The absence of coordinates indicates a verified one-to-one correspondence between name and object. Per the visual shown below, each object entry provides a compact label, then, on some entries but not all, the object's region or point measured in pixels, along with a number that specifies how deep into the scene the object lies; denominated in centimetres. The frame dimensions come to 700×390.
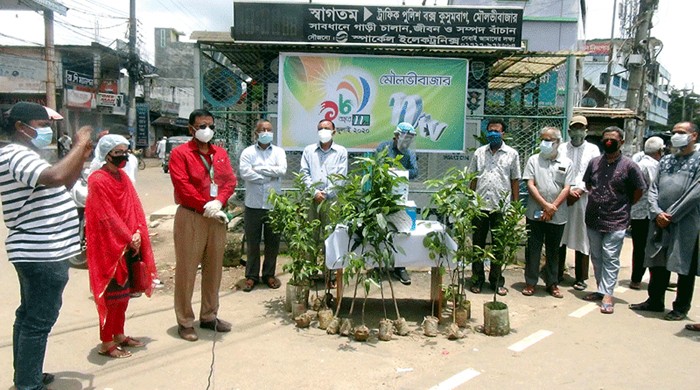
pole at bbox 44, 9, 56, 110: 1820
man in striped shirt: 298
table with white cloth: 457
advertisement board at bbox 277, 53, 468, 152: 703
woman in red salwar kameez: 376
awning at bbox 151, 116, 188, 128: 3466
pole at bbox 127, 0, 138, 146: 2391
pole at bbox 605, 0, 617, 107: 2060
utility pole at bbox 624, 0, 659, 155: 1245
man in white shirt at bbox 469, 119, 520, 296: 572
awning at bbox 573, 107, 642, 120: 1187
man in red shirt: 418
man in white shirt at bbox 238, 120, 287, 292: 566
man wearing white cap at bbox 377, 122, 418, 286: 531
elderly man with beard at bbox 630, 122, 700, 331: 484
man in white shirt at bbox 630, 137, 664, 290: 618
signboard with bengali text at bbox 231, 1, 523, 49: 664
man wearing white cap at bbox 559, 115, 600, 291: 593
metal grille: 701
